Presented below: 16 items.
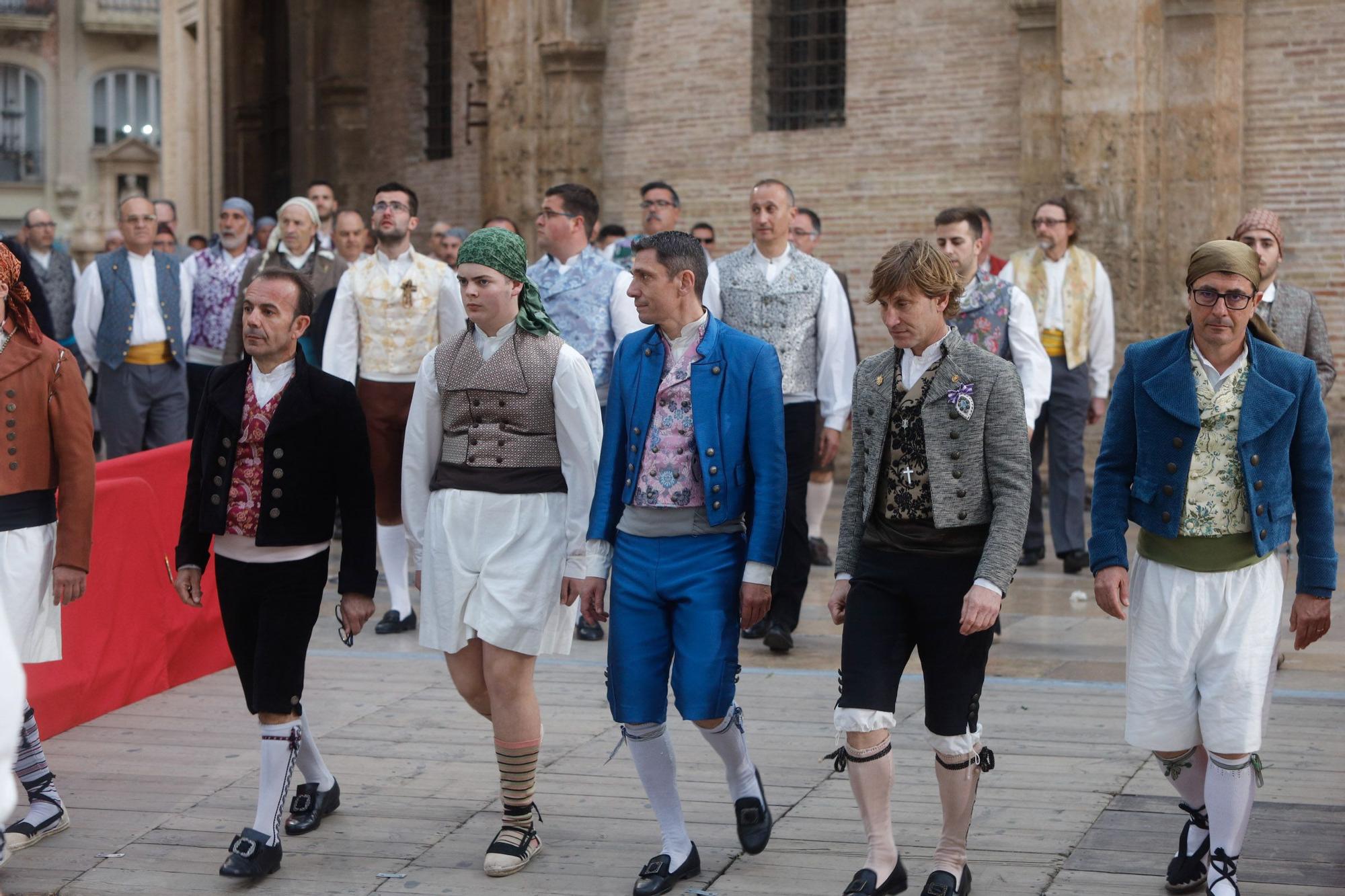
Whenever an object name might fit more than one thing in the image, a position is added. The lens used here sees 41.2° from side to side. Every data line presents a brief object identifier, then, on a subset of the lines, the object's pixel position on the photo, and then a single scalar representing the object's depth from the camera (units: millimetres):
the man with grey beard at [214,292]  11414
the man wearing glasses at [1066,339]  10680
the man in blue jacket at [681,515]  5062
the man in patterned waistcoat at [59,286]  13664
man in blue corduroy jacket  4719
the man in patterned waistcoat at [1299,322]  8227
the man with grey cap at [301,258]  9984
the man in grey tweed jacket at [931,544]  4793
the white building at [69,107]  51875
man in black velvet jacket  5344
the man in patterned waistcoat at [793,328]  8305
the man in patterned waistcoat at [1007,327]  8422
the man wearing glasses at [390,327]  8883
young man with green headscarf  5312
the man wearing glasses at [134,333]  11367
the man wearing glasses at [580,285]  8539
